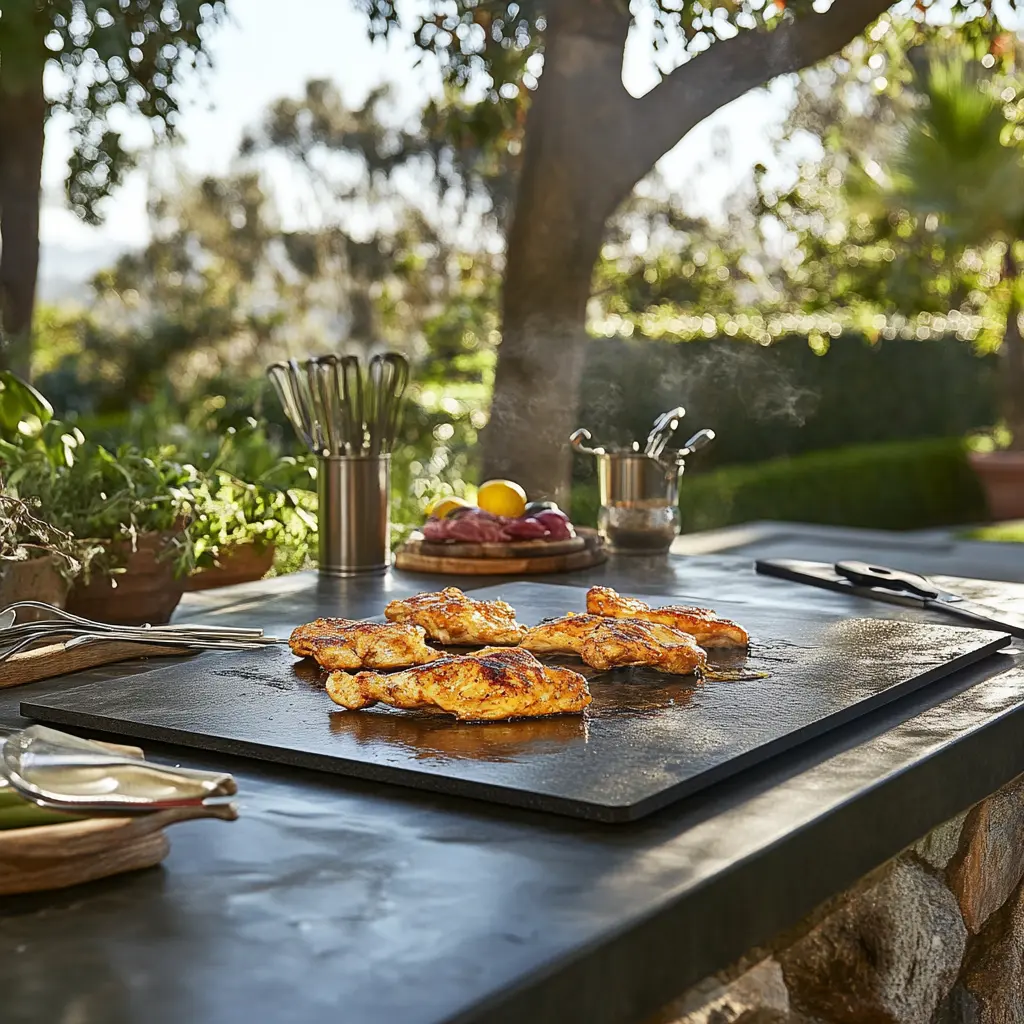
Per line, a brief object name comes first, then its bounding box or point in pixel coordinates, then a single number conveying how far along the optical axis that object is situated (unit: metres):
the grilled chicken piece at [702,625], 1.56
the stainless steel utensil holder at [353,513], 2.43
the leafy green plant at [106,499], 1.91
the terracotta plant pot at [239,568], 2.53
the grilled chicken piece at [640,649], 1.42
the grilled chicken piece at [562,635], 1.49
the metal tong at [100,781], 0.91
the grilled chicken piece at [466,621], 1.60
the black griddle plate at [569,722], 1.08
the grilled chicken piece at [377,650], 1.43
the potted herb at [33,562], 1.71
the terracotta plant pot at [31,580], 1.76
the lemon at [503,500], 2.65
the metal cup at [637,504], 2.64
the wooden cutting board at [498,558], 2.43
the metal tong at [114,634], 1.56
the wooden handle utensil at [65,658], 1.54
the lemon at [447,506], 2.62
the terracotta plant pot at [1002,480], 9.23
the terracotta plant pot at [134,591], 1.93
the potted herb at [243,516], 2.41
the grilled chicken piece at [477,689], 1.23
